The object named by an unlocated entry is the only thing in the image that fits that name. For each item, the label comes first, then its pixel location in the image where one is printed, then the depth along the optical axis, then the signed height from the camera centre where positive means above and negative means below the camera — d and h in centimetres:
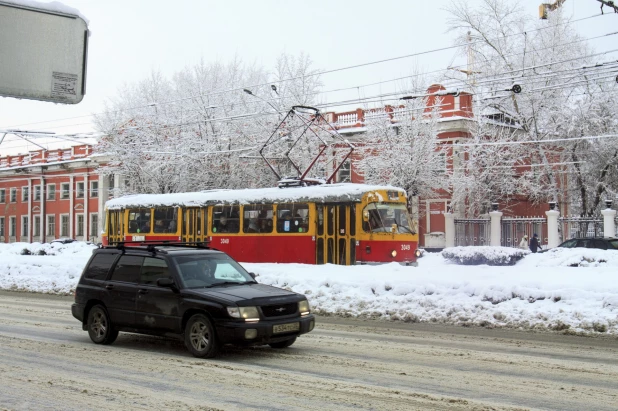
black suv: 1036 -91
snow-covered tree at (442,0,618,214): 4209 +679
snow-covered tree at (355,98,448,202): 4606 +563
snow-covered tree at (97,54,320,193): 4759 +710
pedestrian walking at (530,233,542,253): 3631 -21
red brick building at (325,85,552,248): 4682 +649
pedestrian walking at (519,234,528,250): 3819 -17
